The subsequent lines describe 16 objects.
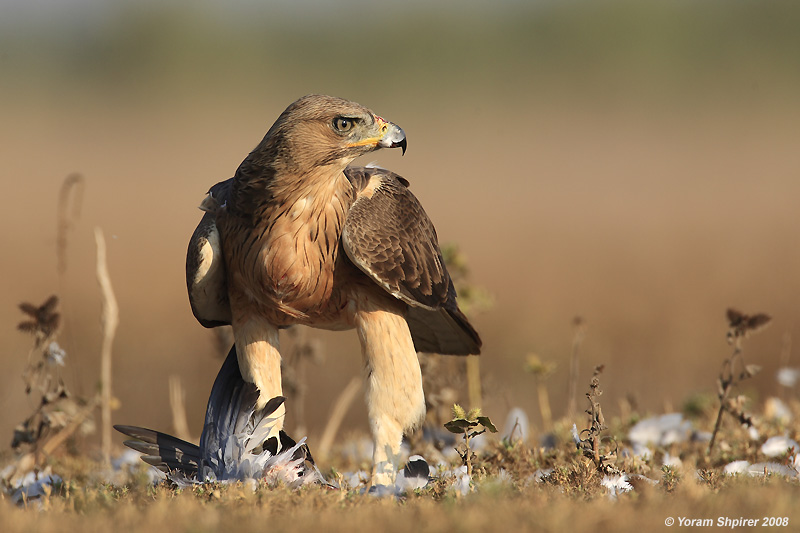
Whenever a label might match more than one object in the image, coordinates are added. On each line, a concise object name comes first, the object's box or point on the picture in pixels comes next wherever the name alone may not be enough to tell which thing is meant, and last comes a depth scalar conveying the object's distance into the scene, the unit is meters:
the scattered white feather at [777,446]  9.73
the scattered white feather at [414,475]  8.13
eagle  8.84
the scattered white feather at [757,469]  8.41
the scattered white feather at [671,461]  9.42
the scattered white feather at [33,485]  8.77
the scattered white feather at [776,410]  12.00
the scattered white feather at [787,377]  11.76
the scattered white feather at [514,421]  11.75
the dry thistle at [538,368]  11.96
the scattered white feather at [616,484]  7.30
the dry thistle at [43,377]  9.96
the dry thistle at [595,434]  8.00
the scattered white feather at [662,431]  11.02
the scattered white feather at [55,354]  9.97
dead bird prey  8.66
